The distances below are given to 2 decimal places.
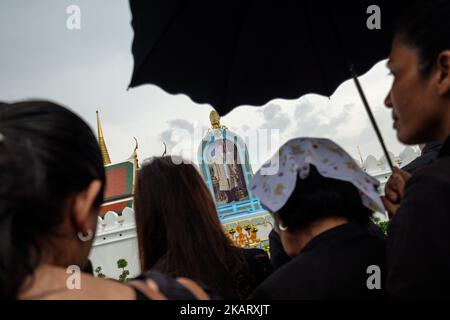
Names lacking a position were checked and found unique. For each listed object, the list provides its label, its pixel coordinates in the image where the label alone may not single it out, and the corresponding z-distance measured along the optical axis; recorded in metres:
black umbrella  1.65
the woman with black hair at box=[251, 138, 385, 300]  1.11
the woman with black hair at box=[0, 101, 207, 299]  0.72
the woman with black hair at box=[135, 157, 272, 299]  1.45
